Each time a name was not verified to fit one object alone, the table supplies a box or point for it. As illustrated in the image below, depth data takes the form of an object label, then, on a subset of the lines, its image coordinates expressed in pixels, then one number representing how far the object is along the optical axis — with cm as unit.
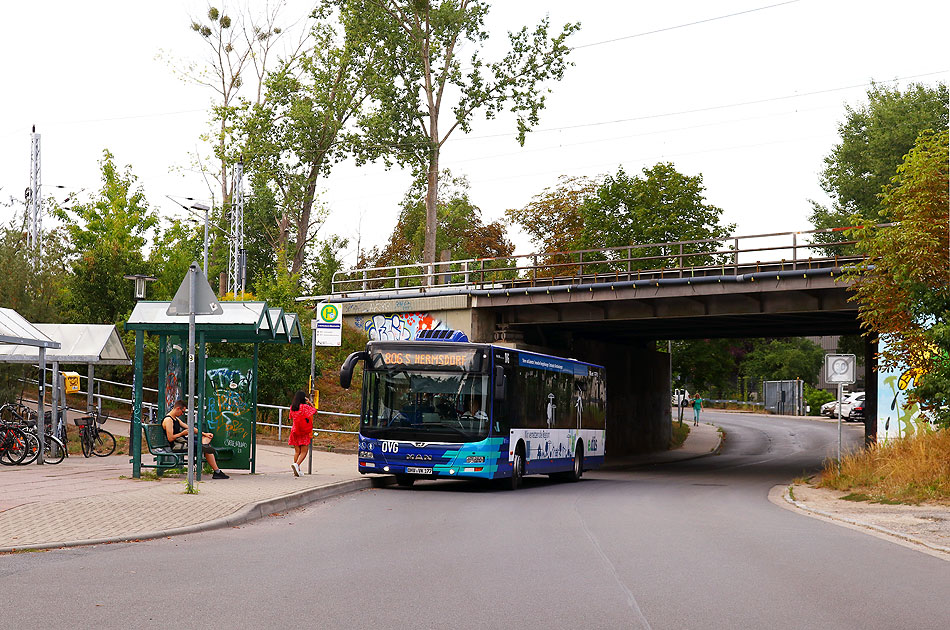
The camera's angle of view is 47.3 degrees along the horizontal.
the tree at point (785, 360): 7975
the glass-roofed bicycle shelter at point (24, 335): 2027
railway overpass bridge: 3100
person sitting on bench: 1912
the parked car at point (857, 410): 6322
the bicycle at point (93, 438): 2508
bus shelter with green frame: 1870
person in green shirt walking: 6431
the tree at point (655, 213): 4891
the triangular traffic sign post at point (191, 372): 1520
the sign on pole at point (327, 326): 2216
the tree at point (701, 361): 5216
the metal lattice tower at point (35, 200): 4917
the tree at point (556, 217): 6009
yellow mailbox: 3090
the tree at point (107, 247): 3944
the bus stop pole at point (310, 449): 2135
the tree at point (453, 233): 6706
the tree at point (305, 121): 5056
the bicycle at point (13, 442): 2205
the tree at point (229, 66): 5194
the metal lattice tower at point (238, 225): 4109
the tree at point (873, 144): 5738
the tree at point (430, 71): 4644
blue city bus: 2077
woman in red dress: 2120
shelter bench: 1886
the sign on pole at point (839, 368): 2512
